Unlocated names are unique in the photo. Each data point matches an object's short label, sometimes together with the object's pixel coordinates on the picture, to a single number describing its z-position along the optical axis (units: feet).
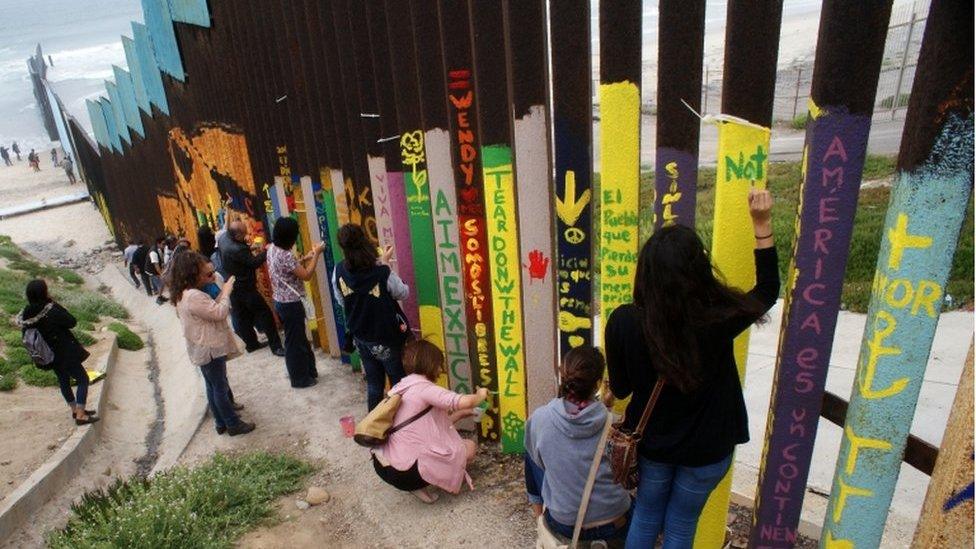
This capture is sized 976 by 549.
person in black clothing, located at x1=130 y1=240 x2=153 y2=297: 41.57
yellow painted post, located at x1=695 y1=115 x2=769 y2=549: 8.16
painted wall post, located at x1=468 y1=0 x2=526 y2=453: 10.82
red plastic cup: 15.33
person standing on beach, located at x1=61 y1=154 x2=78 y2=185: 106.83
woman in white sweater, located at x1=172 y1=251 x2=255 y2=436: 15.01
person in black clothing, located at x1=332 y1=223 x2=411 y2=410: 13.42
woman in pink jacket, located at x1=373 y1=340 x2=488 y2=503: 12.07
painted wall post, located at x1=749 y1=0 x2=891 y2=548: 7.09
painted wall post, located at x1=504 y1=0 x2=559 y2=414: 10.27
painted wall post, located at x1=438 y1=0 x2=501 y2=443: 11.27
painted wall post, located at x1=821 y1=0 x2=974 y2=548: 6.47
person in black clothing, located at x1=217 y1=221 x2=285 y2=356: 18.61
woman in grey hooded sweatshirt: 8.75
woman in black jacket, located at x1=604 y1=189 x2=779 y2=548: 7.22
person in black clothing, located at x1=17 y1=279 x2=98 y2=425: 17.80
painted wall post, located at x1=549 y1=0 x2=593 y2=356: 9.72
